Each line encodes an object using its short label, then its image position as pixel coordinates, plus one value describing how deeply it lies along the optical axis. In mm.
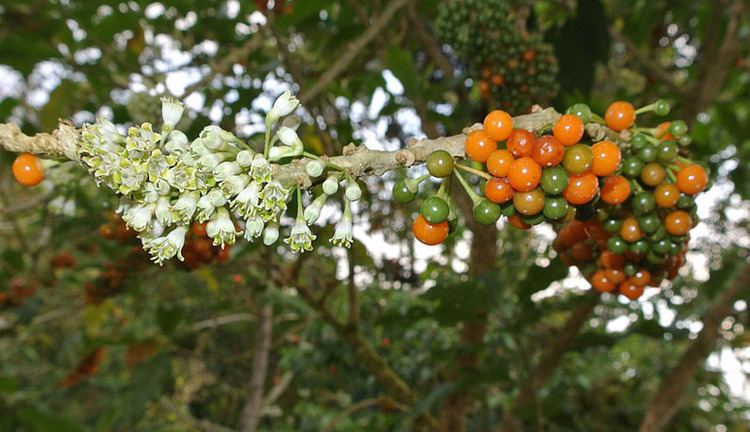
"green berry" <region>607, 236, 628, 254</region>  192
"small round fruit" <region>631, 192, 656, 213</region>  173
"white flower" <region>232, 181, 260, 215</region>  128
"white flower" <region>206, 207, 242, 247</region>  134
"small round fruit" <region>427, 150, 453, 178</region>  129
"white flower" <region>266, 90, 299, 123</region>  149
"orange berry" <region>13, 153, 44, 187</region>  148
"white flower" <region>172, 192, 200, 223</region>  128
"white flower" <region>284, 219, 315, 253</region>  144
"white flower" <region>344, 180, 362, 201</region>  132
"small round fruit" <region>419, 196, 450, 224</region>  139
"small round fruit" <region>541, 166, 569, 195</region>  139
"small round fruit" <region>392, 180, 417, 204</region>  143
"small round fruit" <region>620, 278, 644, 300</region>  216
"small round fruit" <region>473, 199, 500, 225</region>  144
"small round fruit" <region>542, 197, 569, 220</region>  145
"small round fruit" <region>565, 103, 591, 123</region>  150
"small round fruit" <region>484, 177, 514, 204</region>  143
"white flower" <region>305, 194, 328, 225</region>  147
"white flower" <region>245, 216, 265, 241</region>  131
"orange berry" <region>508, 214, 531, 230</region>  154
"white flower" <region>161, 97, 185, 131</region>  145
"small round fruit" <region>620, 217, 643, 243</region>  185
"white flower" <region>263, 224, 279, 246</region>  145
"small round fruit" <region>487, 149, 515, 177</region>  139
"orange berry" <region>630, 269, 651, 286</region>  214
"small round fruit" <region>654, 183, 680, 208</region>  172
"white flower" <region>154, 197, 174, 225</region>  131
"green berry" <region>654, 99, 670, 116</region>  170
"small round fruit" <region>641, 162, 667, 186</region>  170
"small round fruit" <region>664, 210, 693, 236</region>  182
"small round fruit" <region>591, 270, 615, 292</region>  217
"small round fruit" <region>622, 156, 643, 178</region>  165
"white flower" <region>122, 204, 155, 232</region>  134
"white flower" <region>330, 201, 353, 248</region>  152
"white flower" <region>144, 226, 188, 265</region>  142
